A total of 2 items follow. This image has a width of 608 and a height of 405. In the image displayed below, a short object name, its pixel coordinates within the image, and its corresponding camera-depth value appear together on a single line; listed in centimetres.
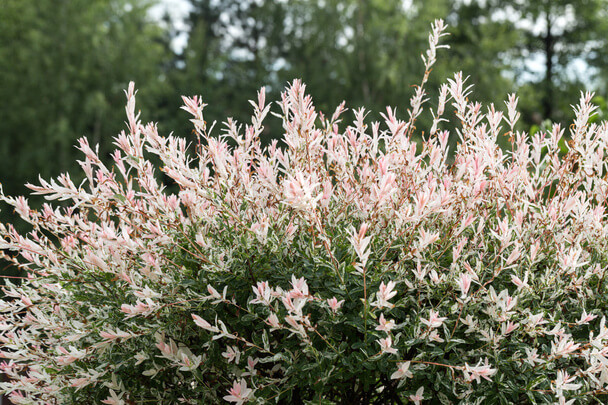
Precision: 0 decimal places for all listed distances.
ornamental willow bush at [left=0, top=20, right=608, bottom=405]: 209
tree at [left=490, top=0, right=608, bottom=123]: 2269
